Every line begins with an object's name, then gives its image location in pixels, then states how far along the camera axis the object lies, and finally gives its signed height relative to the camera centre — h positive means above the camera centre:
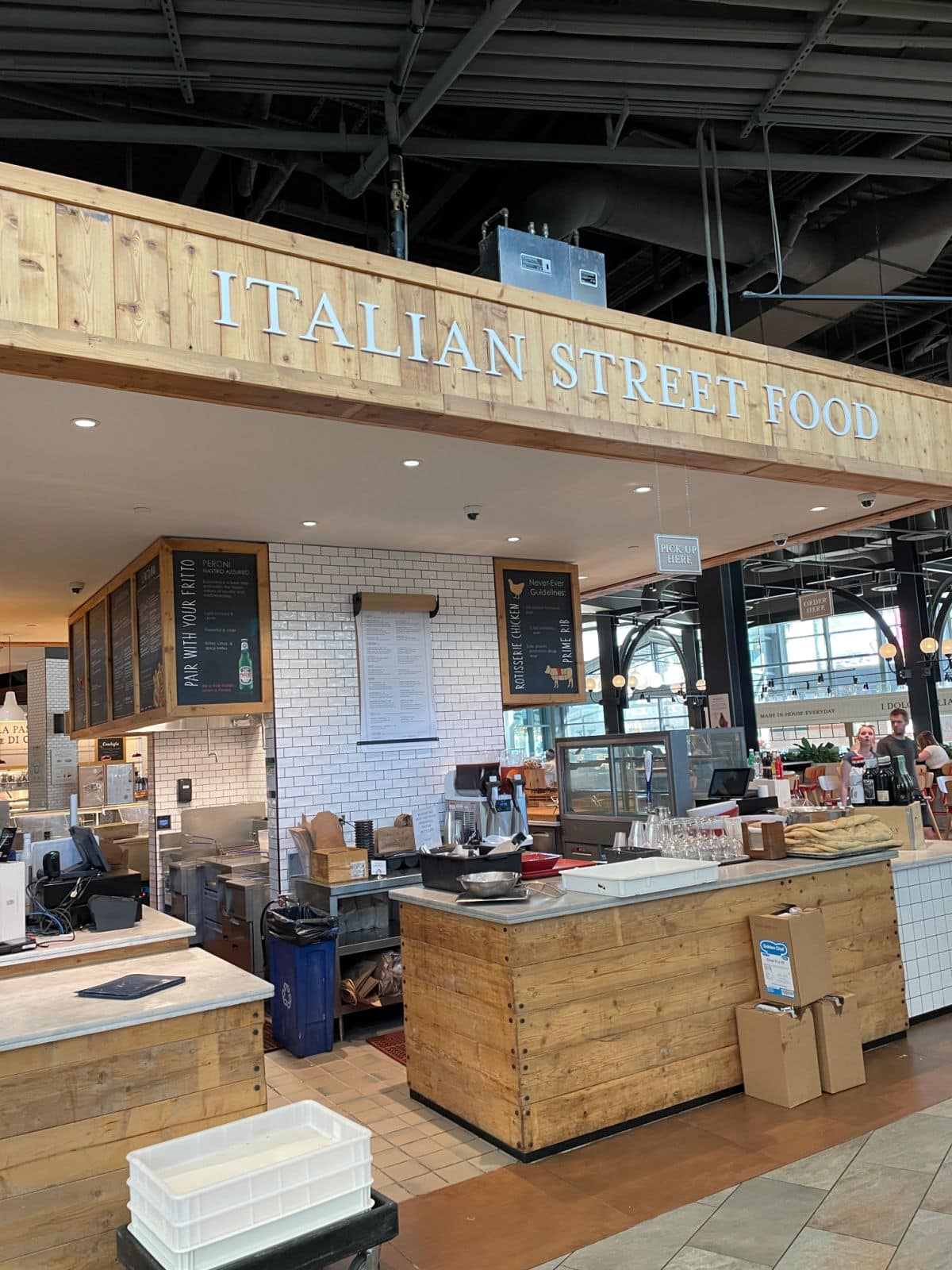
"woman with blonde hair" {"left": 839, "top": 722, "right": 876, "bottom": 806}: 11.05 -0.39
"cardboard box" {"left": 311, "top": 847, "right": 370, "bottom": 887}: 5.75 -0.69
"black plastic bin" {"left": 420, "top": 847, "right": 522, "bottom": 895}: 4.41 -0.58
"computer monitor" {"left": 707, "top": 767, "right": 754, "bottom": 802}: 7.03 -0.43
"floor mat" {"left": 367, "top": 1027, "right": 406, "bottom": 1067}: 5.25 -1.65
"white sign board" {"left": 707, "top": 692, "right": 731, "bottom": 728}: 13.66 +0.24
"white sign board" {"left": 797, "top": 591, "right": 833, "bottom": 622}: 13.55 +1.59
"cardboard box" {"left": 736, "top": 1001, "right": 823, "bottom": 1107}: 4.08 -1.43
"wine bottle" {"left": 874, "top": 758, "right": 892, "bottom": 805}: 5.89 -0.43
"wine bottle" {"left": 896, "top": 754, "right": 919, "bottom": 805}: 5.88 -0.45
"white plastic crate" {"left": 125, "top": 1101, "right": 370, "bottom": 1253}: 2.26 -1.03
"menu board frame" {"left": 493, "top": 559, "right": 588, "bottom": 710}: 7.43 +0.68
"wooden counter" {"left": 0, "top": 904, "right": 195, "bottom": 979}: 3.79 -0.73
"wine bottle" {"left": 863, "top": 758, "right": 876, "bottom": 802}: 5.99 -0.45
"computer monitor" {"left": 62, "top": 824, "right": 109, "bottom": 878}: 4.89 -0.45
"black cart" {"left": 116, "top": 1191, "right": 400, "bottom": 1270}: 2.30 -1.19
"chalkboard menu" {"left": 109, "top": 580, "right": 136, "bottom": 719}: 6.87 +0.85
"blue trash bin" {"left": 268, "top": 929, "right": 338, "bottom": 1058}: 5.30 -1.32
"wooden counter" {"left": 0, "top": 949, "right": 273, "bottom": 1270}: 2.67 -0.95
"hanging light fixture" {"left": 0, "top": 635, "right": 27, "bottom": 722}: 11.38 +0.72
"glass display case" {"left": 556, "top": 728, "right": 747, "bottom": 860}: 6.66 -0.38
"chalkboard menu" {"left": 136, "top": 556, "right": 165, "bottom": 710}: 6.20 +0.86
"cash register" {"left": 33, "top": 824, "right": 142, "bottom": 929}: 4.38 -0.56
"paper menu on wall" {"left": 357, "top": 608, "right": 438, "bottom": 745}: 6.69 +0.49
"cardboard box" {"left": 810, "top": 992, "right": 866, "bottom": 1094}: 4.18 -1.41
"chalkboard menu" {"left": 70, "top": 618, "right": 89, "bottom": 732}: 8.36 +0.84
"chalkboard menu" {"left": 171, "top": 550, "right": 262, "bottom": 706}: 6.00 +0.81
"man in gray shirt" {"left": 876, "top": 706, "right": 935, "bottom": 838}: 10.38 -0.33
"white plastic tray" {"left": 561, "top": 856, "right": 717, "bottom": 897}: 4.13 -0.63
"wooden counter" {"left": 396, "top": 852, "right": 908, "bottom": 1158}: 3.80 -1.12
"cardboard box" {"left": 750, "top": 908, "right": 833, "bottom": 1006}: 4.23 -1.04
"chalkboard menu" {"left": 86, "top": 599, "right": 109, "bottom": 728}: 7.58 +0.79
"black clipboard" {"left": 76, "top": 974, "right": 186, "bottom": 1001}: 3.02 -0.70
